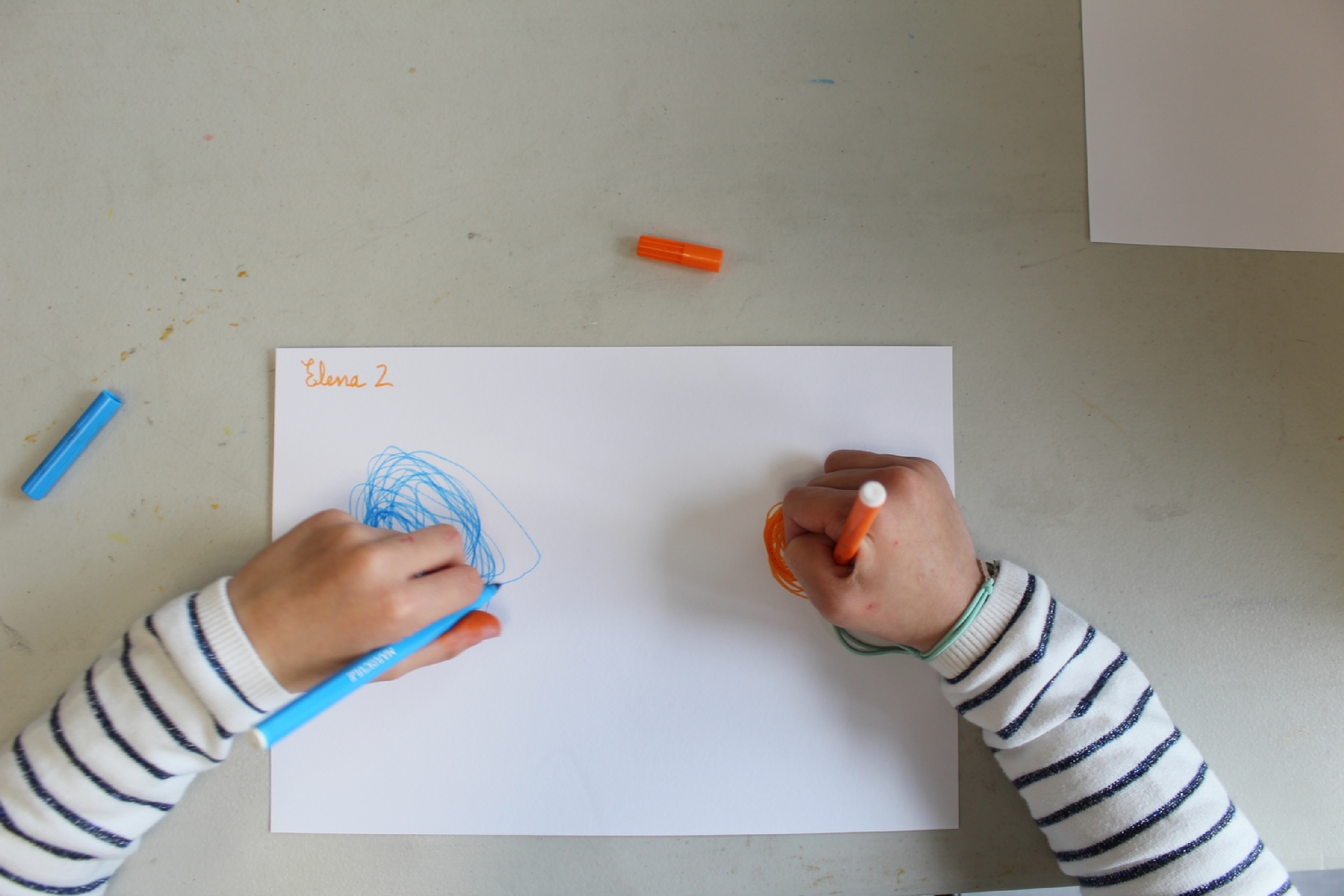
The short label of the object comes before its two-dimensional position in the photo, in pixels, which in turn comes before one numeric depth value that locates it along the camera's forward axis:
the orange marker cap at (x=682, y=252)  0.54
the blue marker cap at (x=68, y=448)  0.53
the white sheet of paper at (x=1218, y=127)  0.56
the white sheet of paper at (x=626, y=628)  0.53
